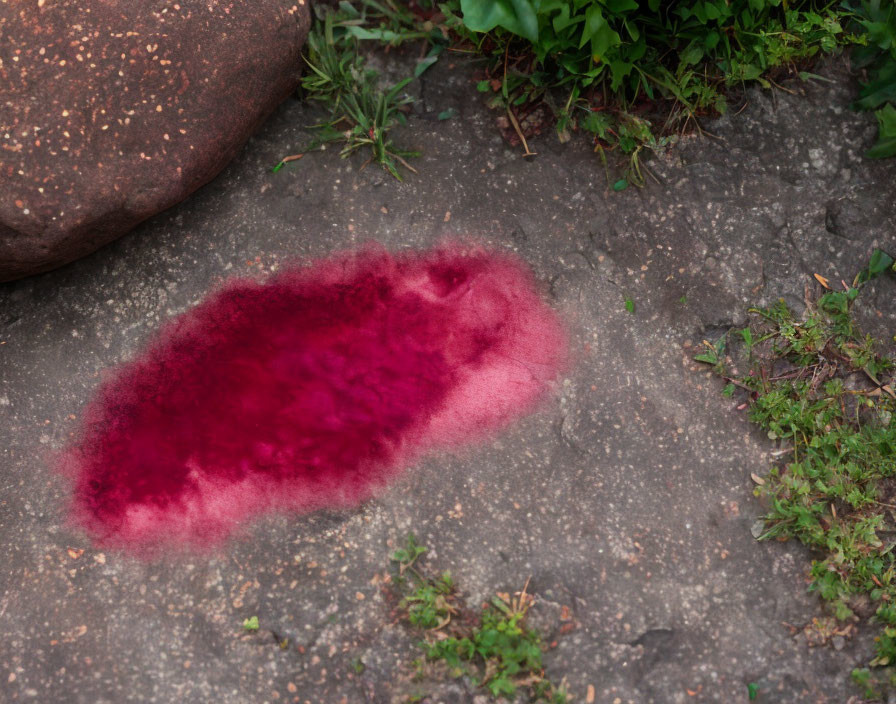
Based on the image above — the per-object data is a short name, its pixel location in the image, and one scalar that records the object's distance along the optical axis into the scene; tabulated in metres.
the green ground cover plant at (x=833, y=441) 1.63
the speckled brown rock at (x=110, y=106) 1.61
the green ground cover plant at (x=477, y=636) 1.61
